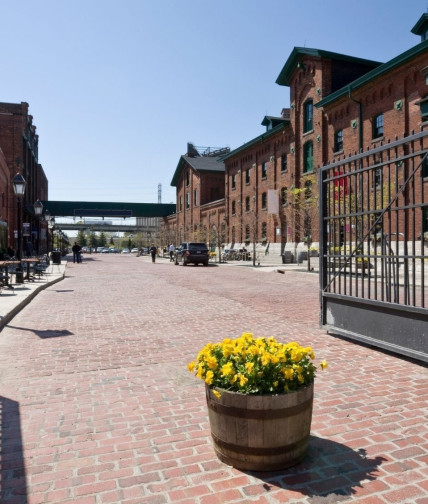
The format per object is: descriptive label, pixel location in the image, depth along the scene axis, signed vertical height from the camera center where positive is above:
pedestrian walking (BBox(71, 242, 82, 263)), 39.22 -0.46
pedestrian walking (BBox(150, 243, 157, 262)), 41.00 -0.68
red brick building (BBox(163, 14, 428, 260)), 25.08 +8.50
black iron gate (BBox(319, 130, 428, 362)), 5.43 -0.91
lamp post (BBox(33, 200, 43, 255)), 22.09 +2.11
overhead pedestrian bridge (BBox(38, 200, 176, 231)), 67.12 +6.28
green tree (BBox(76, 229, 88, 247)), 123.88 +2.65
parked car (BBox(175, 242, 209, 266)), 32.50 -0.65
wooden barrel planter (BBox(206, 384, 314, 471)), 2.88 -1.27
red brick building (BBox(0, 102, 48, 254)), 35.47 +8.82
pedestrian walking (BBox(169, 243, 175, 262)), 44.33 -0.55
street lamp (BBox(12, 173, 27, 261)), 15.18 +2.28
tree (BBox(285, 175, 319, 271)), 25.97 +2.32
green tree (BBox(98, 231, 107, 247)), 134.80 +2.14
